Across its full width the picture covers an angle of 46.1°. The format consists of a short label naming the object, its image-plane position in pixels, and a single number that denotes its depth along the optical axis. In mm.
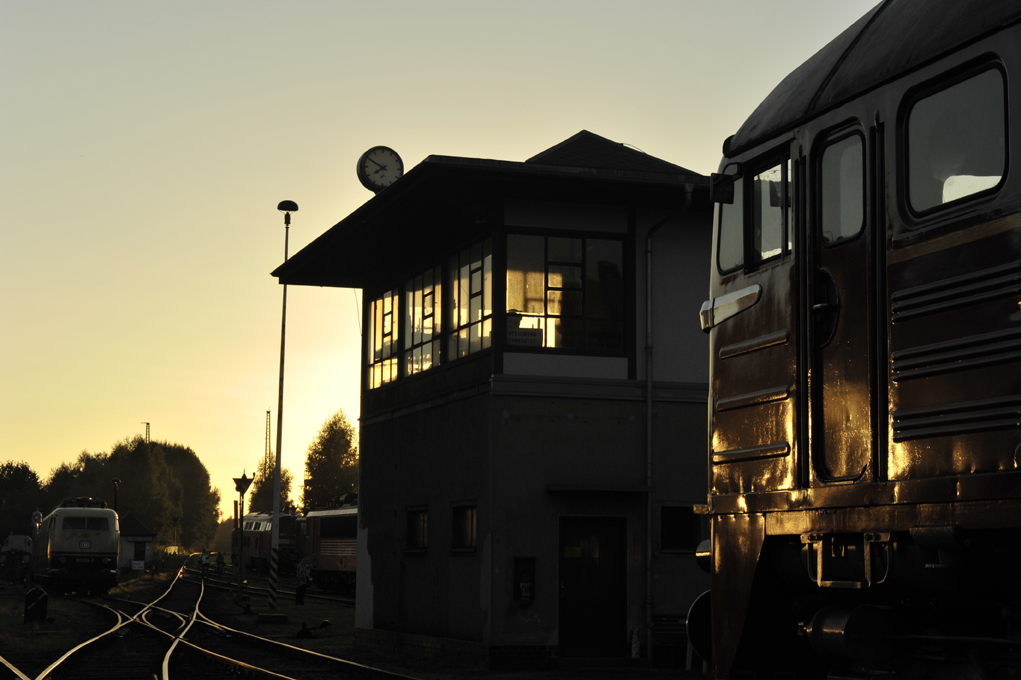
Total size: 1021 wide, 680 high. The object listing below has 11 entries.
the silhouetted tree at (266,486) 140875
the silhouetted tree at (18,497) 123375
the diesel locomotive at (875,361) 5266
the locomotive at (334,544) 46125
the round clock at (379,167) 23891
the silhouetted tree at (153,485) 127438
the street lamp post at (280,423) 31359
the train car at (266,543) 61969
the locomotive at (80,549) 42438
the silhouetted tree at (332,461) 124500
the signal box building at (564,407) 17828
